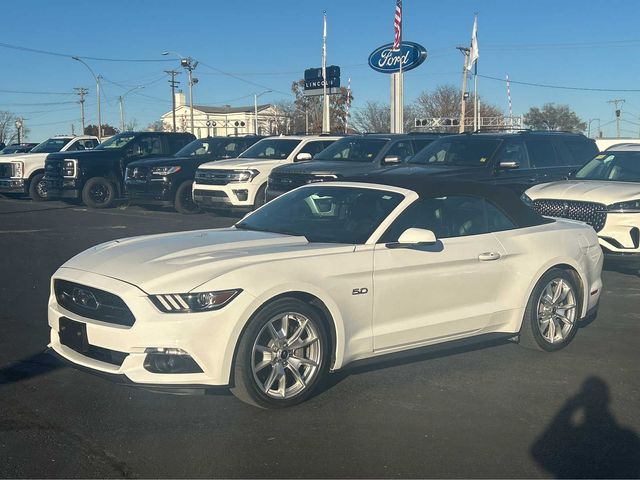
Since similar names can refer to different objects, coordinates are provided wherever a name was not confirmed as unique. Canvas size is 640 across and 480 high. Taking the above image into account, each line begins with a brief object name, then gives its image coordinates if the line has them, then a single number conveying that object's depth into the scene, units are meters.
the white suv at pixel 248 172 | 16.95
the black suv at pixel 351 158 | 14.92
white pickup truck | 23.17
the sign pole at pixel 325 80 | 32.25
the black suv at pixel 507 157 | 13.15
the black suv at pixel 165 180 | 18.83
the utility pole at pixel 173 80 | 77.75
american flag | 26.42
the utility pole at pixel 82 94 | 89.38
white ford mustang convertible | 4.91
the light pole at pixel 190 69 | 66.56
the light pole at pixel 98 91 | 57.97
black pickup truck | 20.67
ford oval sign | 26.84
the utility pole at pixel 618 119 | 70.75
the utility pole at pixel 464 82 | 44.01
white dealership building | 94.25
